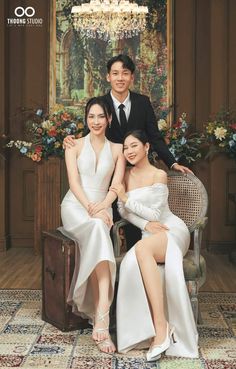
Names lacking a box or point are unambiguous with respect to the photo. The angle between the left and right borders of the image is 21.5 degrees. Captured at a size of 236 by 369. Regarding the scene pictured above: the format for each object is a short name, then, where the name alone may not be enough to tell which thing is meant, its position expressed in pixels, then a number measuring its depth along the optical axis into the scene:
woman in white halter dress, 3.66
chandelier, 6.55
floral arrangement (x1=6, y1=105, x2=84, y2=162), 6.43
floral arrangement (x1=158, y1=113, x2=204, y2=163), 6.41
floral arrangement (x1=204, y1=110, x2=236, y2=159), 6.23
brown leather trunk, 3.88
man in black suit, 4.04
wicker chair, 3.82
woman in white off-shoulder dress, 3.49
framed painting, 6.87
